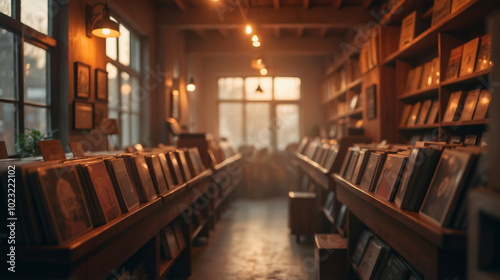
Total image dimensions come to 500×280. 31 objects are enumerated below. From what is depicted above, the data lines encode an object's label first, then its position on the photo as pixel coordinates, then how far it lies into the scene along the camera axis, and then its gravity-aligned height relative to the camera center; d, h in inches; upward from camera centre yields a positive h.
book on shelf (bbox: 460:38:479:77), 107.7 +24.9
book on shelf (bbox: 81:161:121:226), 62.1 -9.9
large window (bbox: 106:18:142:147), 171.5 +29.7
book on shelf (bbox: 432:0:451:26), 116.1 +43.1
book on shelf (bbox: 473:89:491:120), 102.7 +9.3
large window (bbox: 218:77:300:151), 358.3 +29.4
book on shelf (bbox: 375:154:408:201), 74.4 -8.8
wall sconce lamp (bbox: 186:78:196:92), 232.8 +36.1
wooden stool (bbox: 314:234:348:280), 107.7 -38.4
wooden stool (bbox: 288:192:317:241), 173.5 -38.6
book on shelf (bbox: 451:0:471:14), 105.3 +40.8
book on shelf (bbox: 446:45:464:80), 116.1 +24.9
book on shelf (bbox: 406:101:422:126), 152.7 +10.1
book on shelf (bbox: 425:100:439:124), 133.3 +9.2
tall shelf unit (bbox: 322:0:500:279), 42.3 +3.8
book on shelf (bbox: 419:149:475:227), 51.6 -7.9
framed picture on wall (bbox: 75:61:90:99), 133.5 +23.0
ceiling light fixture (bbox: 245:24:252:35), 150.1 +46.8
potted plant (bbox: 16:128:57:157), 105.1 -1.0
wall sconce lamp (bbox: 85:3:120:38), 125.5 +42.2
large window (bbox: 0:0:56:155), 101.3 +23.0
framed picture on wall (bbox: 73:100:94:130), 133.0 +9.5
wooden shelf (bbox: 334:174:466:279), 50.0 -17.4
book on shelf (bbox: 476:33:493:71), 99.7 +23.8
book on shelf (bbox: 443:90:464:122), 116.4 +10.0
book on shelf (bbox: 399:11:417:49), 146.0 +46.2
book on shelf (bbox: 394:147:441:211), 63.2 -7.5
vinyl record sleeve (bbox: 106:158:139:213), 72.1 -9.7
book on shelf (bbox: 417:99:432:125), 141.7 +10.3
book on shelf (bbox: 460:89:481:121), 108.7 +10.0
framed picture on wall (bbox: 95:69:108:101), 147.2 +23.4
